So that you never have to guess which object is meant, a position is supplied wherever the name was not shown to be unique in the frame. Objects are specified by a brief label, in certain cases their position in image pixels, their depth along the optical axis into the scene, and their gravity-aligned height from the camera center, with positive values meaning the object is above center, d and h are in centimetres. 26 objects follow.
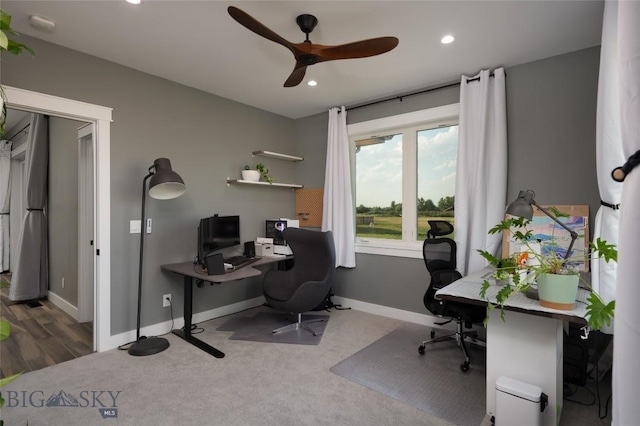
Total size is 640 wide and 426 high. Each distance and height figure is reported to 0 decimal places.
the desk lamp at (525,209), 194 +2
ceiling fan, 198 +107
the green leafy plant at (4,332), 71 -29
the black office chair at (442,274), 281 -57
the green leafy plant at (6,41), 78 +42
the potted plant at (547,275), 137 -34
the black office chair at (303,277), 316 -71
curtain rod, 321 +135
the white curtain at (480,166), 303 +45
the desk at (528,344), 177 -76
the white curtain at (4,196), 525 +19
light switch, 309 -17
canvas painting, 271 -16
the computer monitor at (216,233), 327 -26
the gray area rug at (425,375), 213 -128
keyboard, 324 -54
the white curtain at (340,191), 415 +26
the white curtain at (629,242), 66 -6
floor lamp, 271 +16
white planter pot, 395 +43
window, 363 +43
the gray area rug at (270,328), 318 -127
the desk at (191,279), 283 -60
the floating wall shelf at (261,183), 387 +34
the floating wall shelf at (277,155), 416 +74
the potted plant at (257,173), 396 +46
